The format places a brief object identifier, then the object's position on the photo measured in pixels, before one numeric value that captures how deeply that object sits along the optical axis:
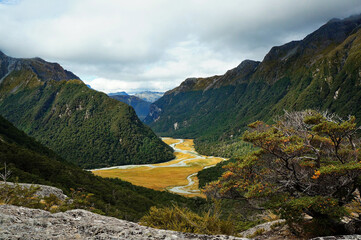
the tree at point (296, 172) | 10.46
